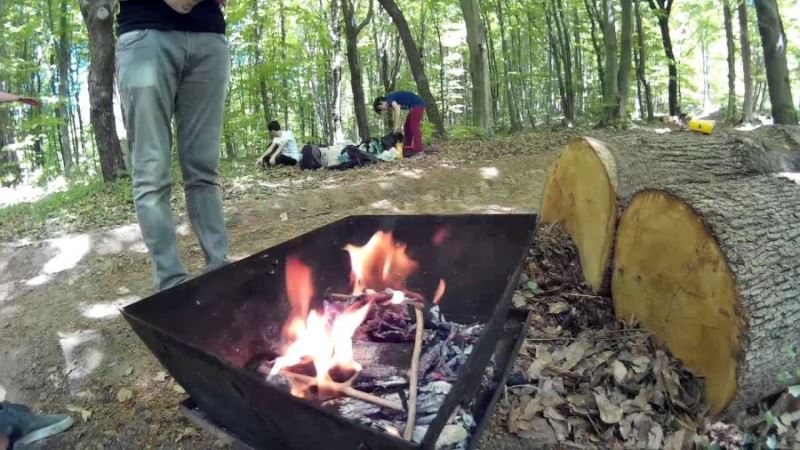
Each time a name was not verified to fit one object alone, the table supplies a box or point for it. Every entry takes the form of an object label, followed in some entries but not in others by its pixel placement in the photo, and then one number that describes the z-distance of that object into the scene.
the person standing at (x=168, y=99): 2.26
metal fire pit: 1.26
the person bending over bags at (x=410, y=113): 8.44
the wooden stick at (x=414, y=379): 1.44
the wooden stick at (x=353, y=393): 1.56
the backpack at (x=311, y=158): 8.13
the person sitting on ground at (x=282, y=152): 8.79
